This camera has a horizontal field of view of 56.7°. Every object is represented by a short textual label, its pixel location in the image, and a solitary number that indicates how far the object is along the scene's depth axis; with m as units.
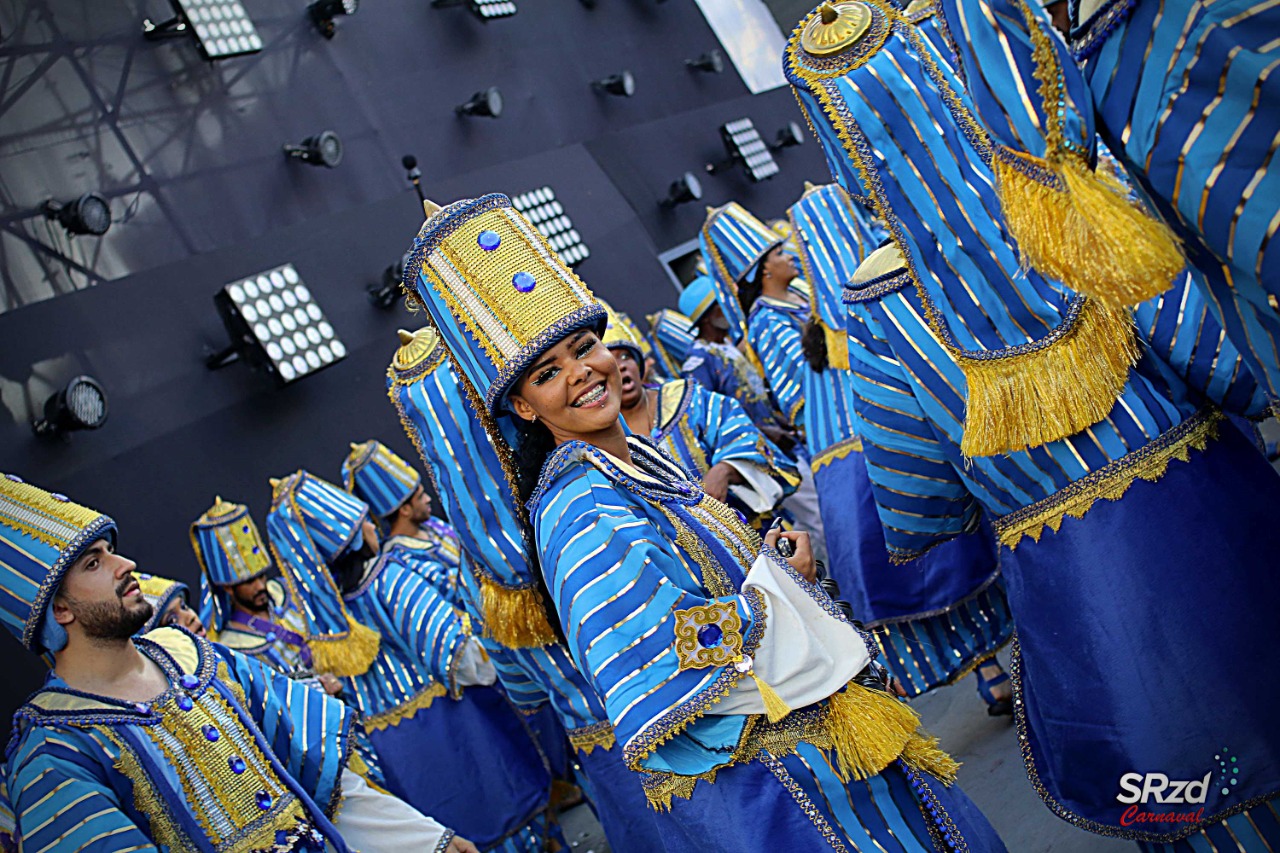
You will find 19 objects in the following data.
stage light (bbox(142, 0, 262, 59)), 7.29
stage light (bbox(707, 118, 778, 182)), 11.32
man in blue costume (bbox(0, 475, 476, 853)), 2.59
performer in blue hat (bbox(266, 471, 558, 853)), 4.60
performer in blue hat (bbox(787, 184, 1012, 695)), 3.51
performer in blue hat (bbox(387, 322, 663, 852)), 3.24
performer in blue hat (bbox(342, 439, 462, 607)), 5.35
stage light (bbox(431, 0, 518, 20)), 9.39
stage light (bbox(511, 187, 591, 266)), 9.23
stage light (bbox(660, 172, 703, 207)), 10.44
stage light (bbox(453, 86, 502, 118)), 9.05
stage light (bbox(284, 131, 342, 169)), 7.63
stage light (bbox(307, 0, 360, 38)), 8.19
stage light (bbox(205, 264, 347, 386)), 6.86
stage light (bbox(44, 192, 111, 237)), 6.34
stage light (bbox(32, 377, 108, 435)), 5.99
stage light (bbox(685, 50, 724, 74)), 11.52
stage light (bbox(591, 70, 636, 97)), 10.34
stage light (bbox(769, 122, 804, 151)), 11.91
